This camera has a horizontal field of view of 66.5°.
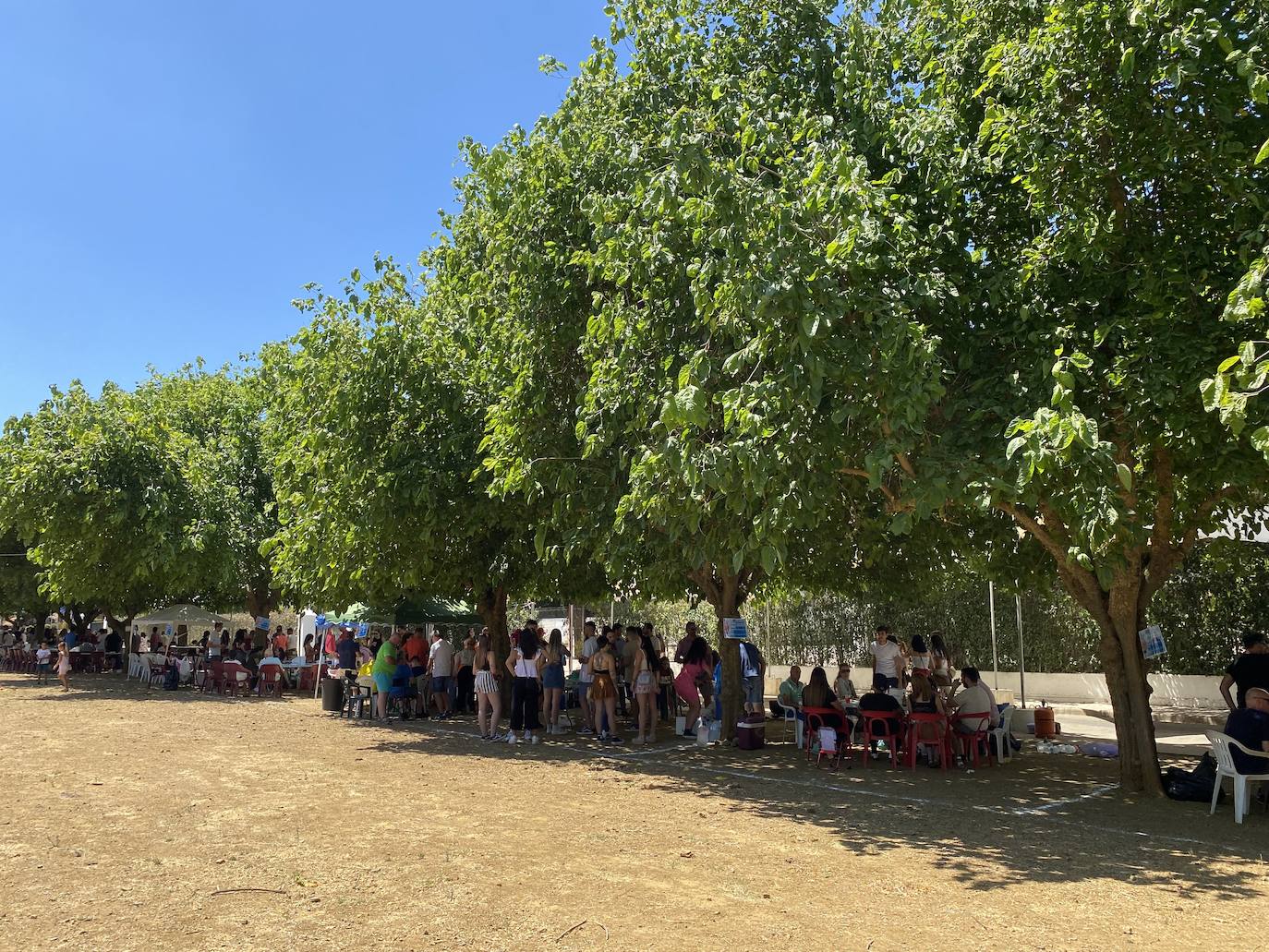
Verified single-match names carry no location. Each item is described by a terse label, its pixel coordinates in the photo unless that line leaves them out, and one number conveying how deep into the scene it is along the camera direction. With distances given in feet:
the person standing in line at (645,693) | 45.09
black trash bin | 60.44
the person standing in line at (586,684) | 49.44
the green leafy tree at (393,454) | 42.93
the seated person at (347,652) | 64.59
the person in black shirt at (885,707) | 37.93
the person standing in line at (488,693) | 46.80
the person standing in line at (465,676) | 61.67
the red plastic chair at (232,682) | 77.10
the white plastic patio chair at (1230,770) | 27.96
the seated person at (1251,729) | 28.27
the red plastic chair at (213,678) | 79.00
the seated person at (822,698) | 38.96
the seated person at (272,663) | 77.30
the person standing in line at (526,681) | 45.50
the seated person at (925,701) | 38.22
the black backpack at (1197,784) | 30.50
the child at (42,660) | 88.99
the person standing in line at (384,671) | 55.83
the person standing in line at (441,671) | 58.70
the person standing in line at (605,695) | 45.50
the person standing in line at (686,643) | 47.56
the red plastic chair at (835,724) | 38.68
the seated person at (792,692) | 50.42
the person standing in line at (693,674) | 46.39
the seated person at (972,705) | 38.60
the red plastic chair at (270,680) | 77.18
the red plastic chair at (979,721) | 38.60
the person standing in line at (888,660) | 42.68
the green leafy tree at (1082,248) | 22.82
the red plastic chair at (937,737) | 37.60
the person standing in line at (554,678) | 48.11
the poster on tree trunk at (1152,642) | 31.45
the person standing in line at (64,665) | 73.95
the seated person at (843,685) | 47.24
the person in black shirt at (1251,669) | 32.48
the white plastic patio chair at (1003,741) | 40.04
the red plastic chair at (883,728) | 37.81
